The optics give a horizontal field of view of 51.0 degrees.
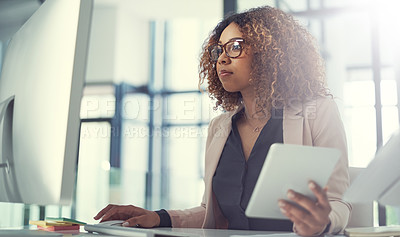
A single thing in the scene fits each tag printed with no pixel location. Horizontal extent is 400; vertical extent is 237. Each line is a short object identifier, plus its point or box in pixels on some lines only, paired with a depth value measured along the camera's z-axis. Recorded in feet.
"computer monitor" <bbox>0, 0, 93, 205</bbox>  2.08
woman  4.41
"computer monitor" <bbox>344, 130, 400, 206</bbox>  2.44
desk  2.34
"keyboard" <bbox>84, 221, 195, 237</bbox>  2.72
